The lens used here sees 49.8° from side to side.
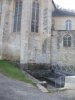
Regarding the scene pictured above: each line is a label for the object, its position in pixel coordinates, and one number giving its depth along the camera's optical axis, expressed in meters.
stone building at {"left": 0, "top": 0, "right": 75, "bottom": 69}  10.29
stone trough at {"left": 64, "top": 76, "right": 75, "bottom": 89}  4.67
